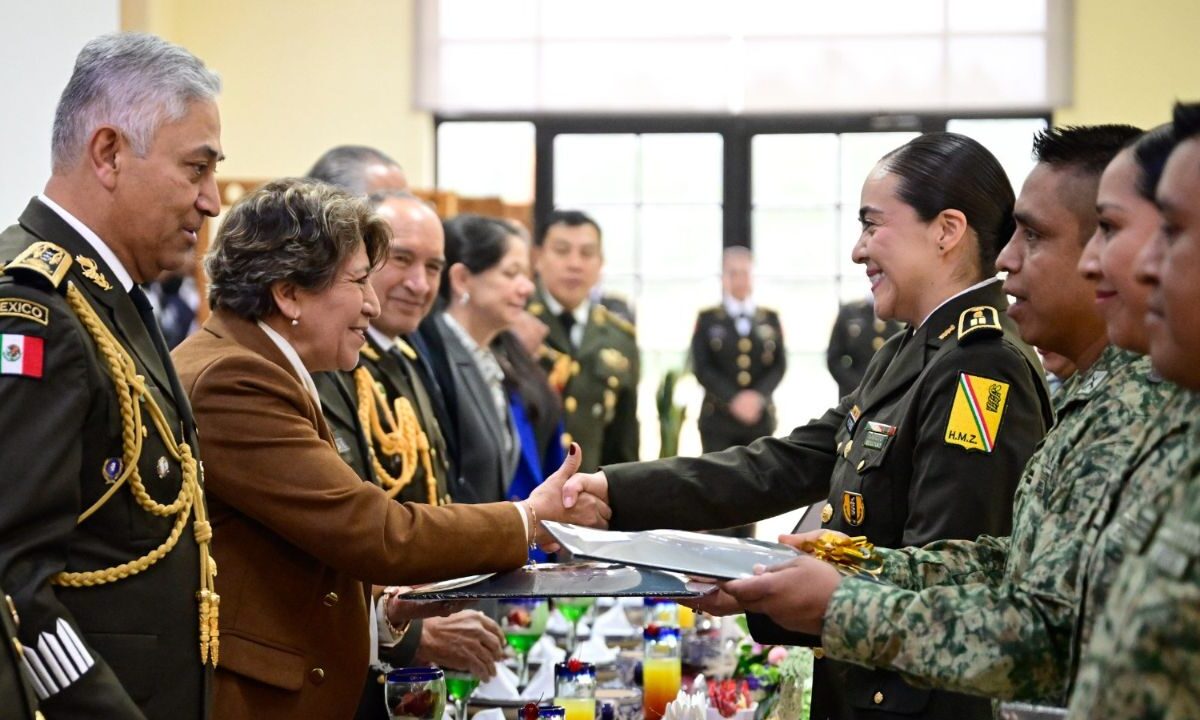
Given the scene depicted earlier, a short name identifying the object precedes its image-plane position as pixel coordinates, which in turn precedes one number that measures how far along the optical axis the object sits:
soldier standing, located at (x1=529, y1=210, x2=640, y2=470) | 7.45
